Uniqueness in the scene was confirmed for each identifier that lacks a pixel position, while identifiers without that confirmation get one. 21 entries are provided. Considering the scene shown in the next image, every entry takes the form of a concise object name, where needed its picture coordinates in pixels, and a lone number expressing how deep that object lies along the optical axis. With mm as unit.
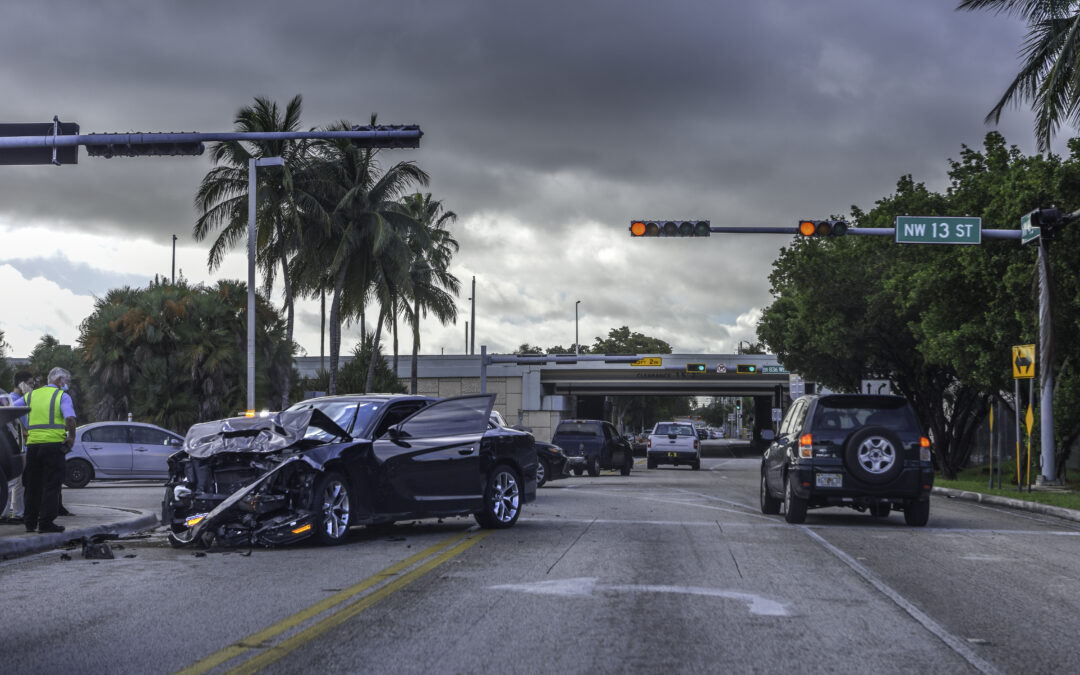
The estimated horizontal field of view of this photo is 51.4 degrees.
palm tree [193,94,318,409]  37531
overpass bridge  64500
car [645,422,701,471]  39469
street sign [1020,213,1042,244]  21359
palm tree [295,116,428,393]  39562
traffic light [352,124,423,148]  16578
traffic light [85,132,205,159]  17047
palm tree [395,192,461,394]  52225
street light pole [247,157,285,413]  25984
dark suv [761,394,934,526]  14125
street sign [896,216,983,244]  21672
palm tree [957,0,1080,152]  21656
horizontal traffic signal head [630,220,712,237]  21781
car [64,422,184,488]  24703
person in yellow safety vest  12352
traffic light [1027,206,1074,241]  21328
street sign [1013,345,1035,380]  22281
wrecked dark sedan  11109
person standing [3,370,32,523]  13039
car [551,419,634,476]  31953
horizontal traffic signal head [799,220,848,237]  21797
